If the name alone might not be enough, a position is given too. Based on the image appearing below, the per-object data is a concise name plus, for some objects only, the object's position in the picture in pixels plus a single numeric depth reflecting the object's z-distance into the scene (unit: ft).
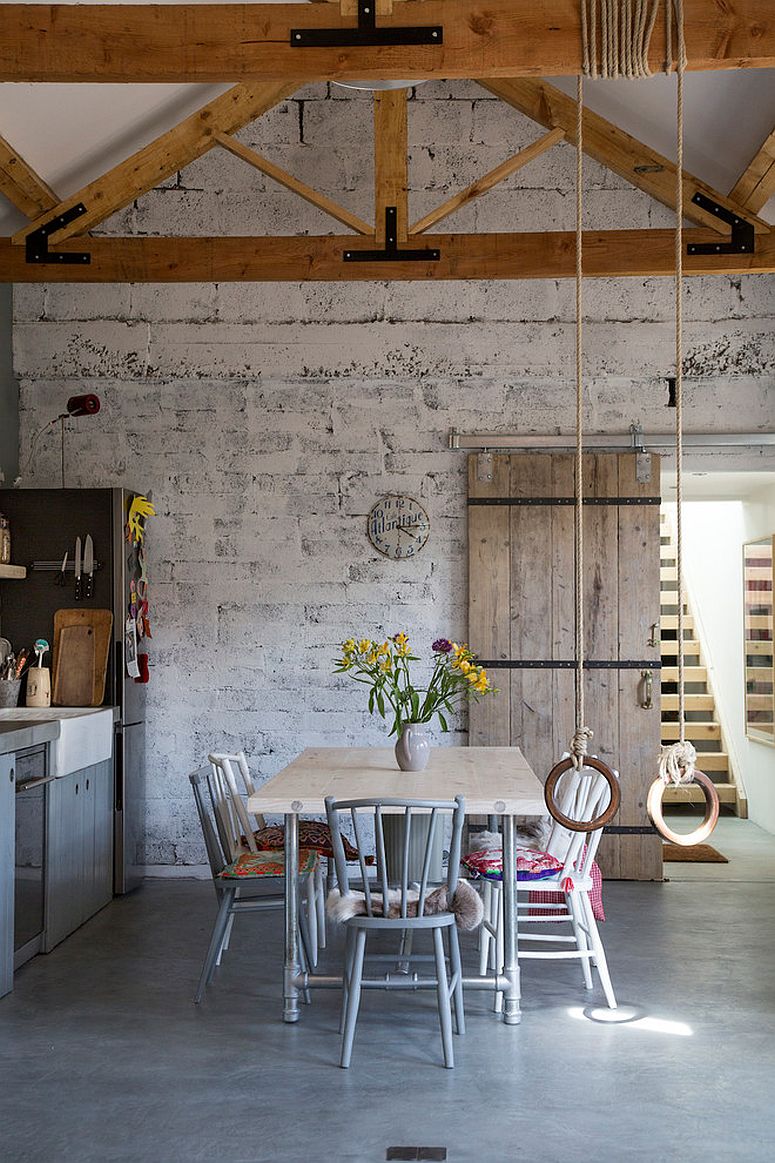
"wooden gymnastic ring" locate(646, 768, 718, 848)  9.27
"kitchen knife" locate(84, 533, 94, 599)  19.83
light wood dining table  13.05
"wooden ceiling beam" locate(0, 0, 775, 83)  11.94
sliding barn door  21.17
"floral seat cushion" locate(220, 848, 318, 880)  14.10
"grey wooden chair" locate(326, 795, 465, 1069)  11.99
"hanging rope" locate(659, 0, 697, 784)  9.51
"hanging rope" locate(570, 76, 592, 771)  10.09
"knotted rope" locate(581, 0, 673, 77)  11.59
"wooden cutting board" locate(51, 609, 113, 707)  19.51
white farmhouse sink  16.67
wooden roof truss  18.76
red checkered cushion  15.39
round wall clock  21.45
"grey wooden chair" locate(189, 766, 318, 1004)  14.05
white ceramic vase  15.51
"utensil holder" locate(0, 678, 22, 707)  19.03
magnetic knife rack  19.93
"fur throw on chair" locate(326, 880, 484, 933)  12.34
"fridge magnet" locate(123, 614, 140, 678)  19.89
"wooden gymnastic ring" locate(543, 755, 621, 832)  9.76
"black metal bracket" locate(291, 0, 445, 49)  12.05
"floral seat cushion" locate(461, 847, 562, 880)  14.16
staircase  29.94
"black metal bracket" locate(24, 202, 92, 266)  18.97
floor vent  9.95
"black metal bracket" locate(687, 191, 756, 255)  18.83
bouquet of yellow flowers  15.42
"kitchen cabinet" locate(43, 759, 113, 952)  16.52
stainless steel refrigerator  19.85
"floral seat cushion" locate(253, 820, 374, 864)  15.66
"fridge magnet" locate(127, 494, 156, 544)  20.18
